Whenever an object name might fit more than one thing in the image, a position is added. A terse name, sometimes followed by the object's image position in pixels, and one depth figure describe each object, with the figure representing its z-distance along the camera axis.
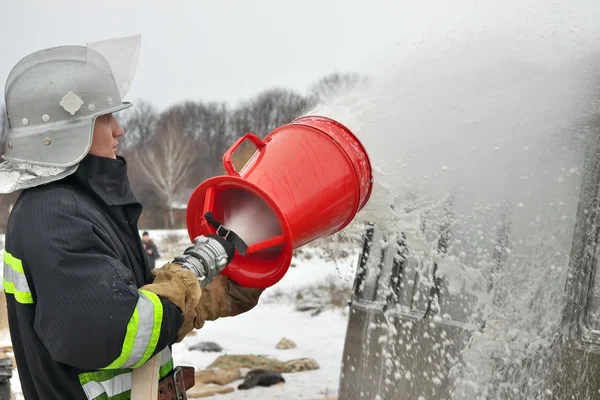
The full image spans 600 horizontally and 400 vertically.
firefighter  1.72
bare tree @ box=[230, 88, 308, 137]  48.12
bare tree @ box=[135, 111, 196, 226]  35.15
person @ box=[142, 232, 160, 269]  11.17
